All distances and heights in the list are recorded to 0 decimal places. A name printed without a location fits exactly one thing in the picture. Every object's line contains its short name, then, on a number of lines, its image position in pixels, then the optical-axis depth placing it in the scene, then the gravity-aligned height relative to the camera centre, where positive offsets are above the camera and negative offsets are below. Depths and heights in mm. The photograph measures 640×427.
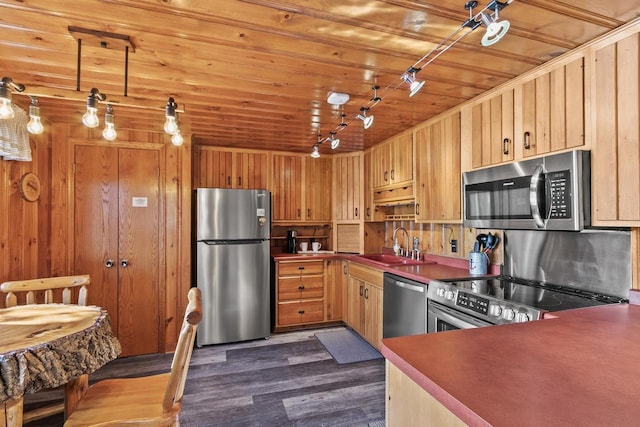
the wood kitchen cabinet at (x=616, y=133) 1498 +415
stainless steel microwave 1694 +135
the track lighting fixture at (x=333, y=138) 2904 +850
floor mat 3146 -1434
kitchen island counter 670 -427
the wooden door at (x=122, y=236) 3119 -194
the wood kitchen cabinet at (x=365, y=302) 3209 -966
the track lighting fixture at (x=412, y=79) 1646 +759
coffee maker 4355 -362
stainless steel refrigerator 3447 -528
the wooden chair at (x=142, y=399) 1396 -927
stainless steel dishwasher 2475 -786
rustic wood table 1336 -635
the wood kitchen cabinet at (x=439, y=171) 2637 +407
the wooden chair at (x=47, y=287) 2185 -512
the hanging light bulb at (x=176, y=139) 2042 +518
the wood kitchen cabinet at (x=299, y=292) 3887 -970
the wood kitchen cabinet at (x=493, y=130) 2160 +630
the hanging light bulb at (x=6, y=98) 1405 +546
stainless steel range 1711 -451
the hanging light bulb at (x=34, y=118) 1635 +528
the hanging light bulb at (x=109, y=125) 1814 +543
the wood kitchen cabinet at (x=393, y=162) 3268 +623
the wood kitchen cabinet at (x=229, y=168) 3939 +631
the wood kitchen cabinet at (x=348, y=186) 4211 +415
